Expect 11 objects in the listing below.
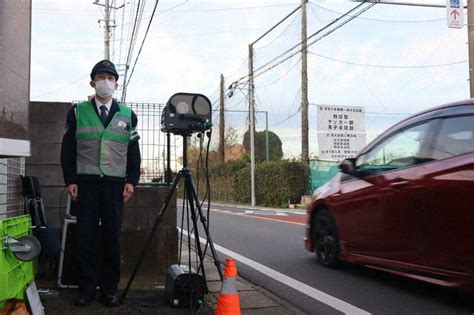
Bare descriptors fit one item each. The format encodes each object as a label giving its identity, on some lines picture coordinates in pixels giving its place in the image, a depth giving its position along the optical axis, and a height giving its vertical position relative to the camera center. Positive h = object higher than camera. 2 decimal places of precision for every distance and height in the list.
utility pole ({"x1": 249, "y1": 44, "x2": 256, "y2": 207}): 26.33 +3.62
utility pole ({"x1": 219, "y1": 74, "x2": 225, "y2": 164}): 40.09 +4.70
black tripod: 4.24 -0.13
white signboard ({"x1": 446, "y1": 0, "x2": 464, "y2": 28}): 12.26 +4.36
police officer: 4.04 +0.12
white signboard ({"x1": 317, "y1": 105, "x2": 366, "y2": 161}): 23.03 +2.76
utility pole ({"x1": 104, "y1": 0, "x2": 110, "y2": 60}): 27.52 +9.27
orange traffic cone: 3.38 -0.75
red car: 4.04 -0.13
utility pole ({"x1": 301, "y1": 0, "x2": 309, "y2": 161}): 22.92 +4.00
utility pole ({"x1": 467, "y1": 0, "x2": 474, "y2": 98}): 11.30 +3.65
